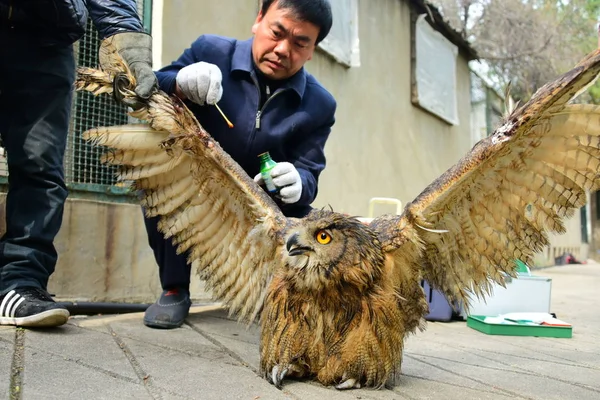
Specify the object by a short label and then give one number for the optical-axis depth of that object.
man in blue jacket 3.13
